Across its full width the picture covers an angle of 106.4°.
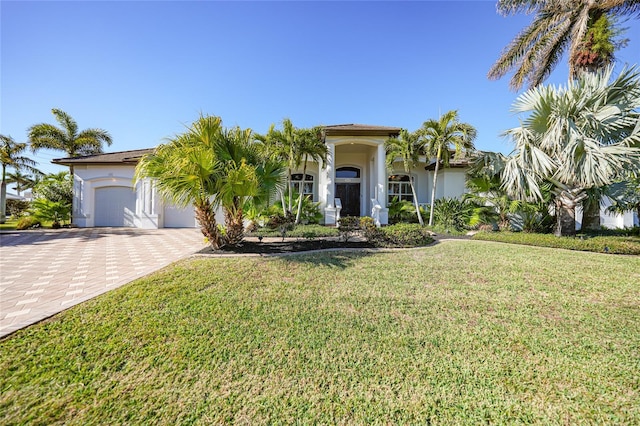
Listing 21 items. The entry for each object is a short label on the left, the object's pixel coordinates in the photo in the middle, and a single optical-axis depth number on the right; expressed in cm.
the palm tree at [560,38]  1039
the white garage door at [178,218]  1675
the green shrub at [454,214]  1220
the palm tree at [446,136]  1188
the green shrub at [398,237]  835
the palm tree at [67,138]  1997
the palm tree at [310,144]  1230
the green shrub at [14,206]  2441
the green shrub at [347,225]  881
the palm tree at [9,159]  1809
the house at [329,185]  1481
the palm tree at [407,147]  1303
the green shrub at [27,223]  1431
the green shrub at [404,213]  1507
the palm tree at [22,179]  2042
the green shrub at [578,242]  764
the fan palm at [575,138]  794
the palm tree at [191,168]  577
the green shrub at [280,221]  1116
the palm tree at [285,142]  1224
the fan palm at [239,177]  616
